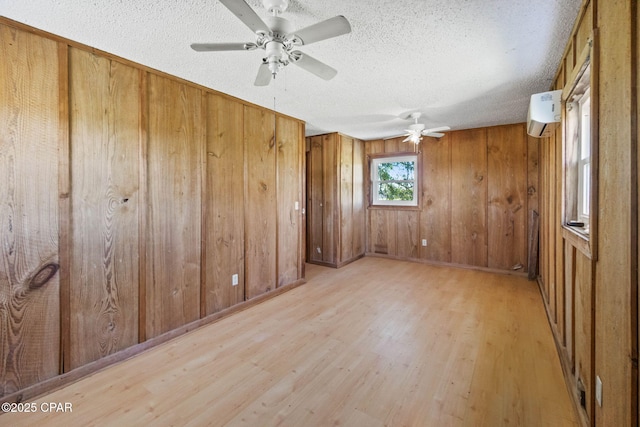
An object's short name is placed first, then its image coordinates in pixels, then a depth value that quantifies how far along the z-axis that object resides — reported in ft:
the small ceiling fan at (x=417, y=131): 12.93
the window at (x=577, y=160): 6.36
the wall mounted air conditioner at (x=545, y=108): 7.55
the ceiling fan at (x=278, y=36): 4.60
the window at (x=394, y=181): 17.99
